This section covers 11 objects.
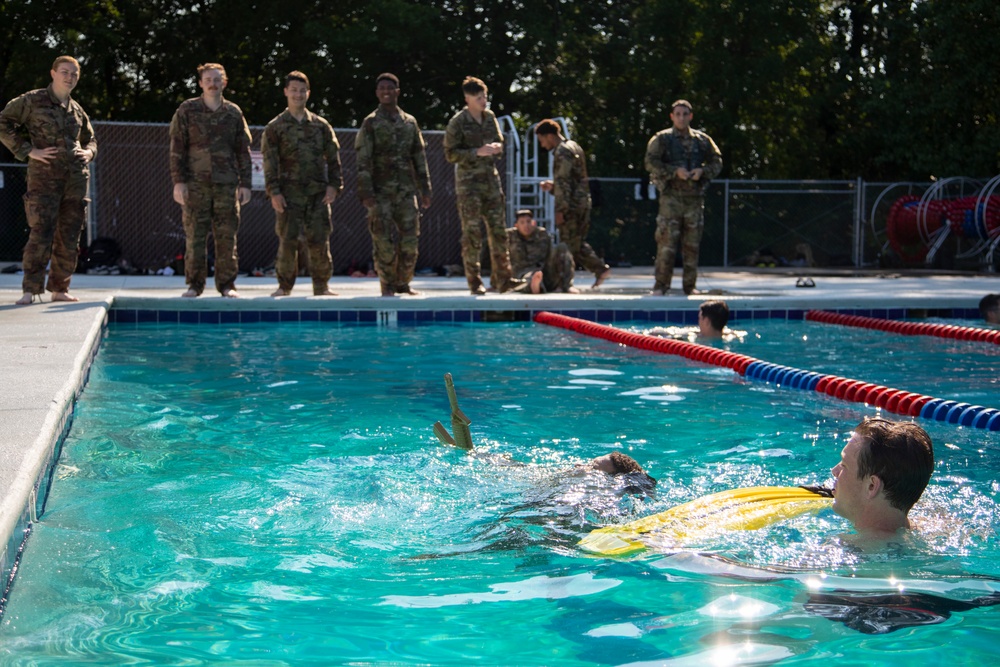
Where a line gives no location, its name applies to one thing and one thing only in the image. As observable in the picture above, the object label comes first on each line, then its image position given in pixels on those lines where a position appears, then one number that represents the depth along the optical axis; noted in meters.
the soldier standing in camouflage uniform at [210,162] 10.83
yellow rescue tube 4.04
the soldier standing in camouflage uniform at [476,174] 12.16
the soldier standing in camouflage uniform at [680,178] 12.45
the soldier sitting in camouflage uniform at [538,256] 13.66
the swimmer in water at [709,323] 9.86
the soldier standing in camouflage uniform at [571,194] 14.05
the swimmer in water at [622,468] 4.80
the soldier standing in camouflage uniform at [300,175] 11.42
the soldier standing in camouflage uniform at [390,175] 11.80
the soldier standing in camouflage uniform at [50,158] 9.89
